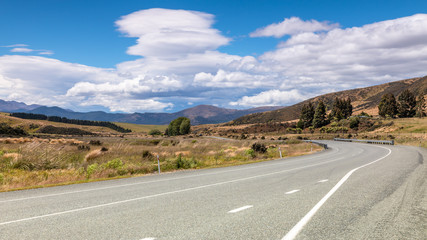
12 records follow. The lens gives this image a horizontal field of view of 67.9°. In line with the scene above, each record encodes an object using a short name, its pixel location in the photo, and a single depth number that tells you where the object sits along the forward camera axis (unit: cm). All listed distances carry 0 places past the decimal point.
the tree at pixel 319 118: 10950
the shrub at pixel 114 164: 1732
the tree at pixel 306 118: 11444
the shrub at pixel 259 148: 3206
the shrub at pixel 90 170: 1492
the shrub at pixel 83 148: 2817
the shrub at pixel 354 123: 9669
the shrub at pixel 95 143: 3685
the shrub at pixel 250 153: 2726
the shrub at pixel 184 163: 1917
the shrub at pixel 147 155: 2305
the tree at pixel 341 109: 11594
